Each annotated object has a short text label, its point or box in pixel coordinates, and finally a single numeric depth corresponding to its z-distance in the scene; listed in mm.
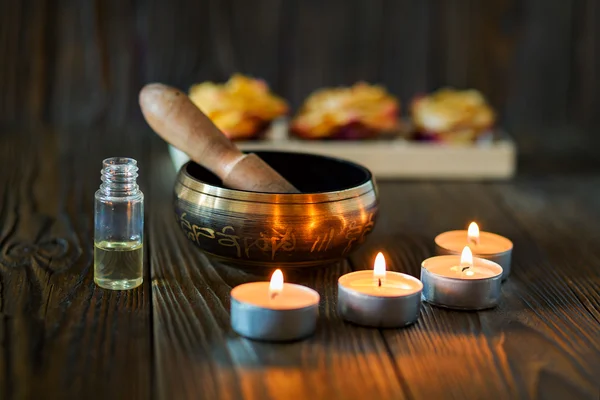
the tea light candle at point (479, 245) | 1113
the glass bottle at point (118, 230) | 1024
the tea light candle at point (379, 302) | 931
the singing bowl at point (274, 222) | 1007
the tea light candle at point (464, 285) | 990
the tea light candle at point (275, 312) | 888
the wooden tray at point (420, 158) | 1725
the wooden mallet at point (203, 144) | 1096
